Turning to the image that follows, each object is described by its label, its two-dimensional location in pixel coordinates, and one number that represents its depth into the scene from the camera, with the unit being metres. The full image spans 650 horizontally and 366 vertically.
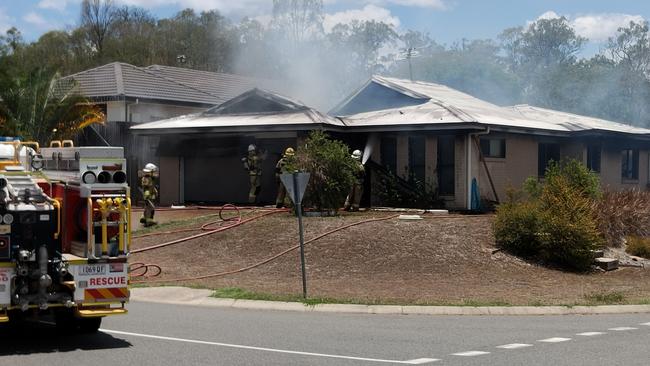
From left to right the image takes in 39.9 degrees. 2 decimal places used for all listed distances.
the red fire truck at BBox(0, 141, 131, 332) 9.59
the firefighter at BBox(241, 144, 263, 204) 26.48
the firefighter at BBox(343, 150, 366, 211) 23.29
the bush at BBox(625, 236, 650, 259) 20.95
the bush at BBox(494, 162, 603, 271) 18.81
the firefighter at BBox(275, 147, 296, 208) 22.17
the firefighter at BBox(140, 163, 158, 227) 23.38
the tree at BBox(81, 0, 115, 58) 58.22
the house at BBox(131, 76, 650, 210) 25.75
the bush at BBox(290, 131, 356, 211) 21.73
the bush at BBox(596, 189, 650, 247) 21.80
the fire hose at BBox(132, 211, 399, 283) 17.17
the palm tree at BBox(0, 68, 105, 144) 29.09
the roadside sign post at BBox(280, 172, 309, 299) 14.75
